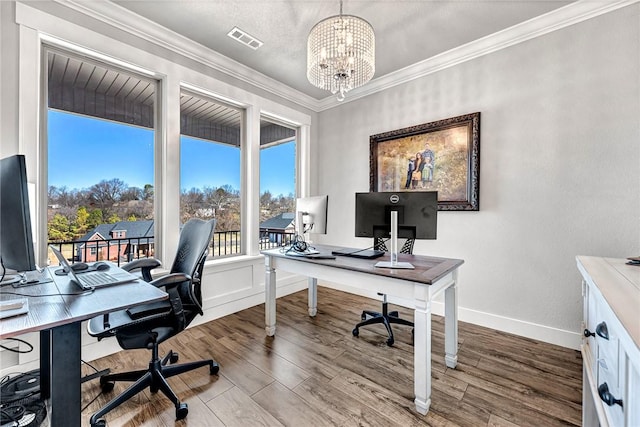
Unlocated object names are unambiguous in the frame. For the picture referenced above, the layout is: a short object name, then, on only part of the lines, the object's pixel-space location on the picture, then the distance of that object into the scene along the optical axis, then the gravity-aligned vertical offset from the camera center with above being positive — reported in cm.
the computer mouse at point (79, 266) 164 -34
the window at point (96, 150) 212 +55
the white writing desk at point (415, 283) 155 -48
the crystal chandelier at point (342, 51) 188 +120
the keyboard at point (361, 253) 216 -35
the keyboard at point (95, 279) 130 -36
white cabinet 67 -43
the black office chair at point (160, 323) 148 -64
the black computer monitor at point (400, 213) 186 -1
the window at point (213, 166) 288 +55
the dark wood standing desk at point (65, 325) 91 -38
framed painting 276 +60
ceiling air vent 250 +173
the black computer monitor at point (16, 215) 105 -1
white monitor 236 -2
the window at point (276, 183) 366 +43
